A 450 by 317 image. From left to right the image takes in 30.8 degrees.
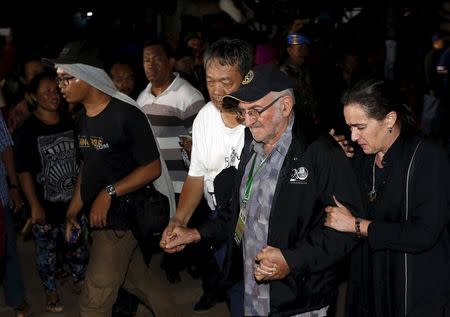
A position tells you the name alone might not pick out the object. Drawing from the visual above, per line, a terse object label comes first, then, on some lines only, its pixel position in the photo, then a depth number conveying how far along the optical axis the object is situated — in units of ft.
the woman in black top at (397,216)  12.40
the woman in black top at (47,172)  21.67
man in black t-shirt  17.30
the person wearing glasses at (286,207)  12.28
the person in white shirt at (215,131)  16.33
